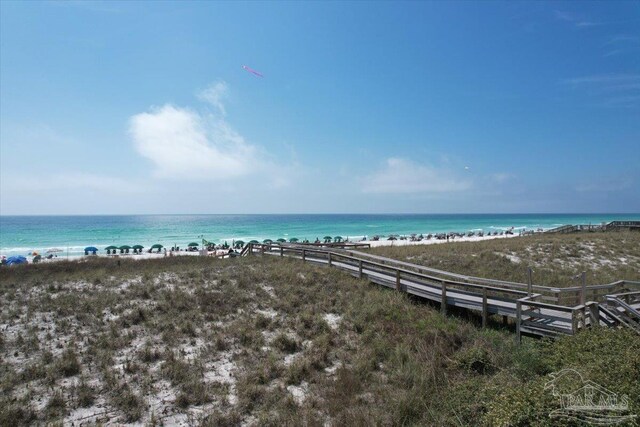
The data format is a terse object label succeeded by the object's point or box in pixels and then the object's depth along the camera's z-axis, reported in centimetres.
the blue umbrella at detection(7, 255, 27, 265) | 3026
